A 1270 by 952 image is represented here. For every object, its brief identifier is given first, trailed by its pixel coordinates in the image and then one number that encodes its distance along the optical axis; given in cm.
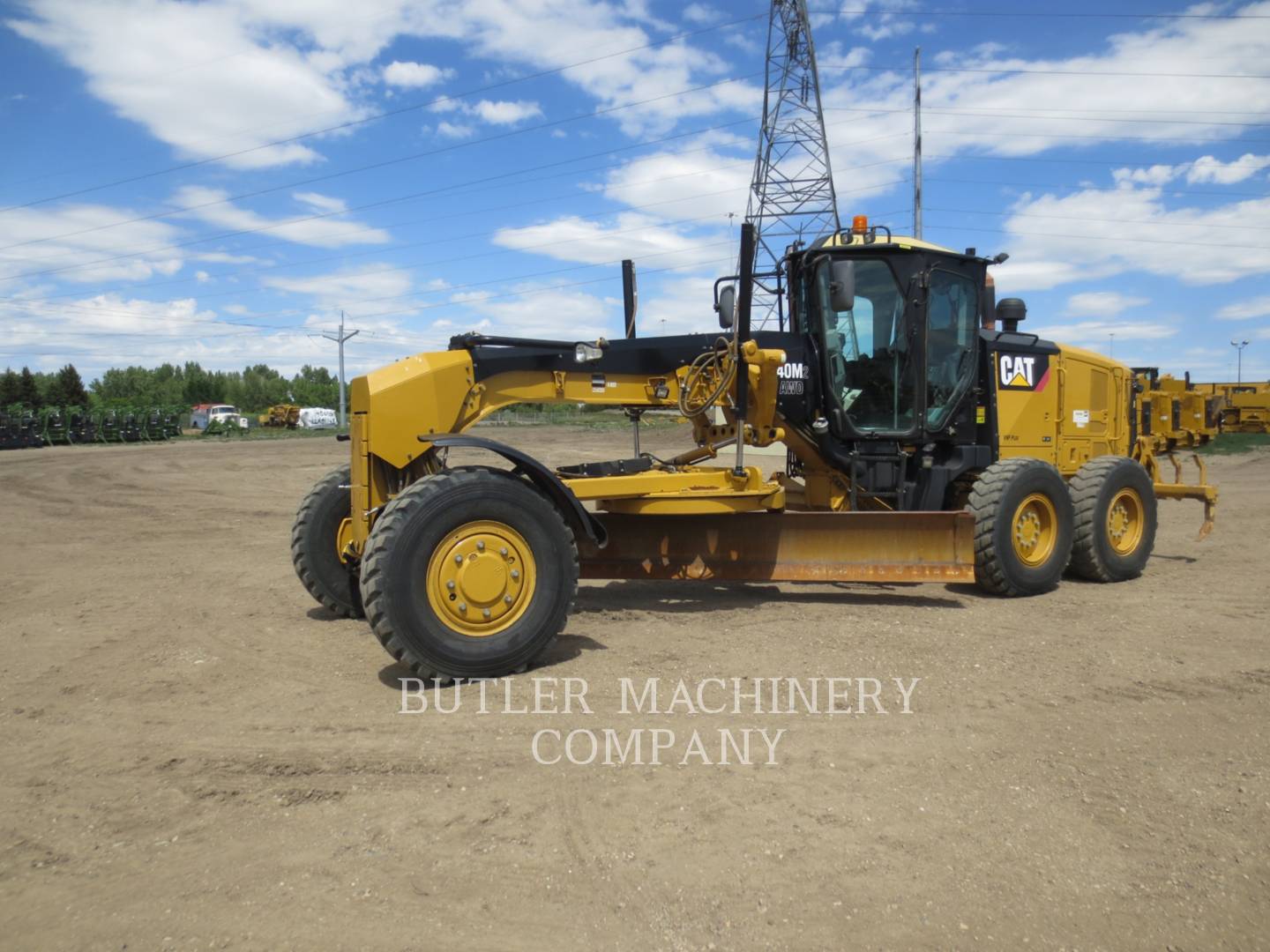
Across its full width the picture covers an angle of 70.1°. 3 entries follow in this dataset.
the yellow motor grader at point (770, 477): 483
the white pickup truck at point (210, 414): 4947
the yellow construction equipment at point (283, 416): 5366
